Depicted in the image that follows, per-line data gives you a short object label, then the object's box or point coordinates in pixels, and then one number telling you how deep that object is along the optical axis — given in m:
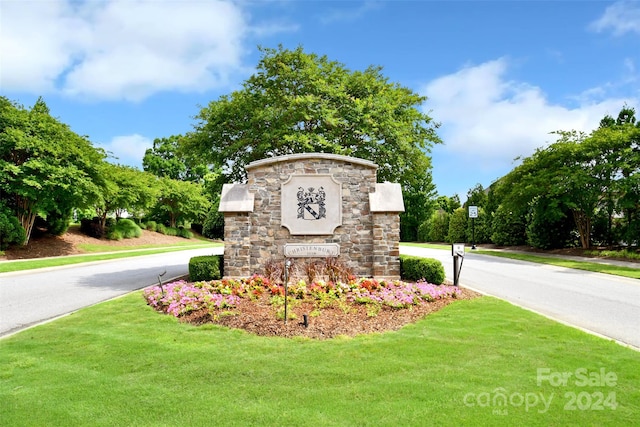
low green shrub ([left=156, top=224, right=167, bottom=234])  39.78
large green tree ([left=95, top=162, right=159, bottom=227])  30.52
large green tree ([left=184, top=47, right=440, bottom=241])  11.85
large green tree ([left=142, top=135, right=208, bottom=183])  49.75
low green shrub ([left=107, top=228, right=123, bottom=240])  31.17
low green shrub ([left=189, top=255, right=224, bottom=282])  10.65
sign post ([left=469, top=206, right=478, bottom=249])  27.77
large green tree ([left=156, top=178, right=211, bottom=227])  39.84
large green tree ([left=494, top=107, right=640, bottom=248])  18.53
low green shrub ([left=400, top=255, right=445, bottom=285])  10.11
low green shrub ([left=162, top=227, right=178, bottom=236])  40.00
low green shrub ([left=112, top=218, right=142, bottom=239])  32.75
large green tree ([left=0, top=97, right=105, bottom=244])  19.42
